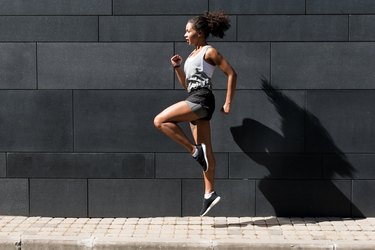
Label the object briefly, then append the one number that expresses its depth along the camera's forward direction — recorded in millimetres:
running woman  6211
